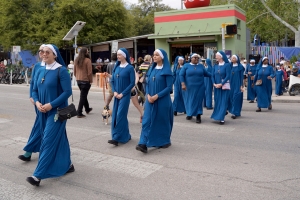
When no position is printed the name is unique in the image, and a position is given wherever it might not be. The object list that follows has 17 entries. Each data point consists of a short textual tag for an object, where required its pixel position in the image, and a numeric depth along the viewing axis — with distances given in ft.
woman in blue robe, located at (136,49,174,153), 21.85
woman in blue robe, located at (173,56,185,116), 36.89
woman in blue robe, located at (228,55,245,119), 34.83
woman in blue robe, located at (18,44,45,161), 18.62
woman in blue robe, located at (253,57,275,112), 38.47
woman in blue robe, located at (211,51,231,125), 30.96
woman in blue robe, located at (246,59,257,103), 48.37
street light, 66.47
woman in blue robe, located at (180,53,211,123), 31.01
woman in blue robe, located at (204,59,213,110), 40.21
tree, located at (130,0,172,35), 213.87
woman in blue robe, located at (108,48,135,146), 23.12
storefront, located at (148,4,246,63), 74.69
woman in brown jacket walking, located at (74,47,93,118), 33.55
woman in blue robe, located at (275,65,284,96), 56.85
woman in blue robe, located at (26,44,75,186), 16.34
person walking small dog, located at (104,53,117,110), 30.58
